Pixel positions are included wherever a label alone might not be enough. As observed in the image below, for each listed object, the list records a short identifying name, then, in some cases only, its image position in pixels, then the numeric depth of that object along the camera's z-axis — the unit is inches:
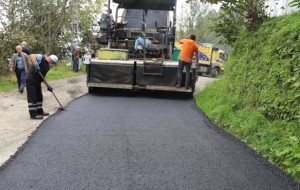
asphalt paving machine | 459.8
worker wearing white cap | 319.0
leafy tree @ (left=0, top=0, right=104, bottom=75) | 952.3
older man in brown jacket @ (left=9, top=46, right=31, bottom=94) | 469.7
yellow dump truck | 1380.4
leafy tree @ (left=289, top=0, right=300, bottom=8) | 163.4
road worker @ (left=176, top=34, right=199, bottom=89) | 450.9
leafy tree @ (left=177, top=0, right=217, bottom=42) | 1713.3
